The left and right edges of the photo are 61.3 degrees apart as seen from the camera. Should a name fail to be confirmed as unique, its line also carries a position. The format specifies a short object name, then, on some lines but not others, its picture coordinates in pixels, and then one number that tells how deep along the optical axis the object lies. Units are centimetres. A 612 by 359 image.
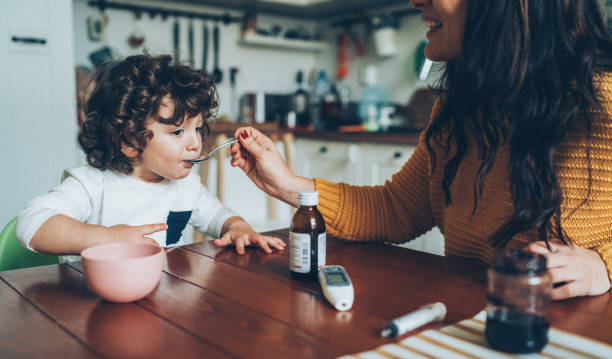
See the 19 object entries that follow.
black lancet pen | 64
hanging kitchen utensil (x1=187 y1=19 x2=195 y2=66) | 338
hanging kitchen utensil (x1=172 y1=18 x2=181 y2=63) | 331
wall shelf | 356
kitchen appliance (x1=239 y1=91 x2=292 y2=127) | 357
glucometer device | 73
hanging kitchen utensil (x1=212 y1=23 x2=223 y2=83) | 348
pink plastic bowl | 73
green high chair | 120
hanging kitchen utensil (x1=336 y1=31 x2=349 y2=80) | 377
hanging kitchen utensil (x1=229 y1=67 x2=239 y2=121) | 357
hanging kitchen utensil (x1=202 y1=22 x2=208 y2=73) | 345
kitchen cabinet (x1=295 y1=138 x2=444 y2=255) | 255
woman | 89
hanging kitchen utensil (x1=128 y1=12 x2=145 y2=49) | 316
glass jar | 58
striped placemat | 59
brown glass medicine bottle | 87
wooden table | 62
